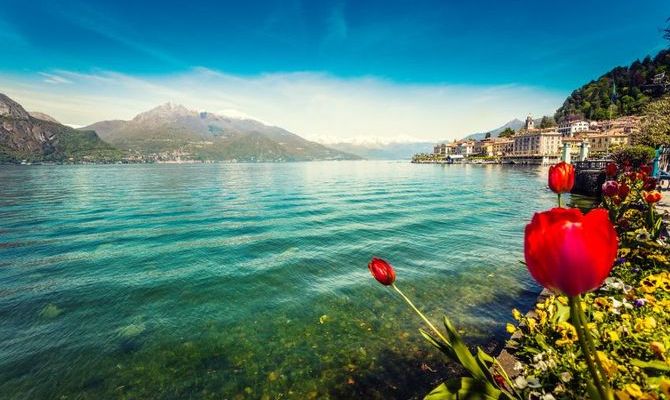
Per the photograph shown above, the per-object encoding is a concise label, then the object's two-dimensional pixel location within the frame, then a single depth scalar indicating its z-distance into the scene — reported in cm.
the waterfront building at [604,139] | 10198
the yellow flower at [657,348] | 243
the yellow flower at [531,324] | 456
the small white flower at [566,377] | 300
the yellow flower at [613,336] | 320
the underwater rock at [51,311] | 808
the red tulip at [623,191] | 529
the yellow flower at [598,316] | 372
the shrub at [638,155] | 3312
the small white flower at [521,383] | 280
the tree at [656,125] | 2623
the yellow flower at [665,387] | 176
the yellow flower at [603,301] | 432
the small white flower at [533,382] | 281
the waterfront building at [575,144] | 11636
